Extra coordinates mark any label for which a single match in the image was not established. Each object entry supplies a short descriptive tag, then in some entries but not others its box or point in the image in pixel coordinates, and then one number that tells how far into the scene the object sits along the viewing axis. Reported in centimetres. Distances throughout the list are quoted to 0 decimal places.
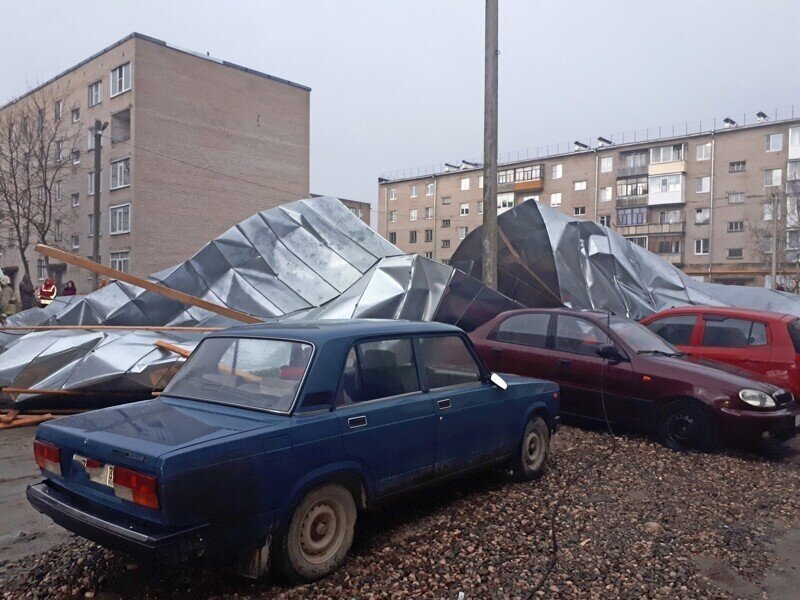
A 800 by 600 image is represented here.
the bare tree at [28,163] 2969
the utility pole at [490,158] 1096
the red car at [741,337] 772
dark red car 652
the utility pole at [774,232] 3453
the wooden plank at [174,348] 821
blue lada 310
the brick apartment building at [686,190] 4697
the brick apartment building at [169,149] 3441
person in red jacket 1494
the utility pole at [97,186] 2302
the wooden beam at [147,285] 862
